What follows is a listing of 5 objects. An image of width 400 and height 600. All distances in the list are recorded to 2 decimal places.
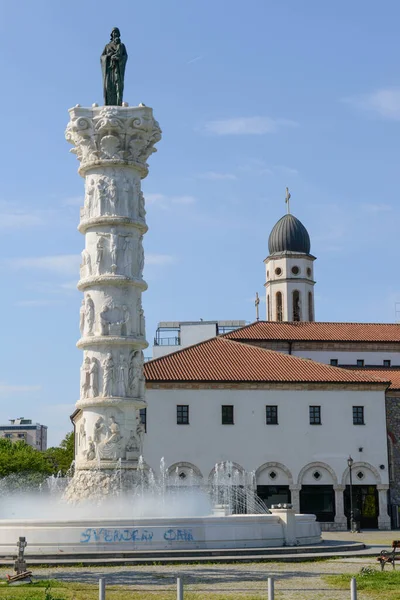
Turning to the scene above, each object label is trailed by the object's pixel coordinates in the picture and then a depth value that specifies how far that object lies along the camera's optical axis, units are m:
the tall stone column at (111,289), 29.25
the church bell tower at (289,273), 72.62
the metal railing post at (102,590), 13.33
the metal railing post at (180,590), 13.53
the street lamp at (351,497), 45.12
